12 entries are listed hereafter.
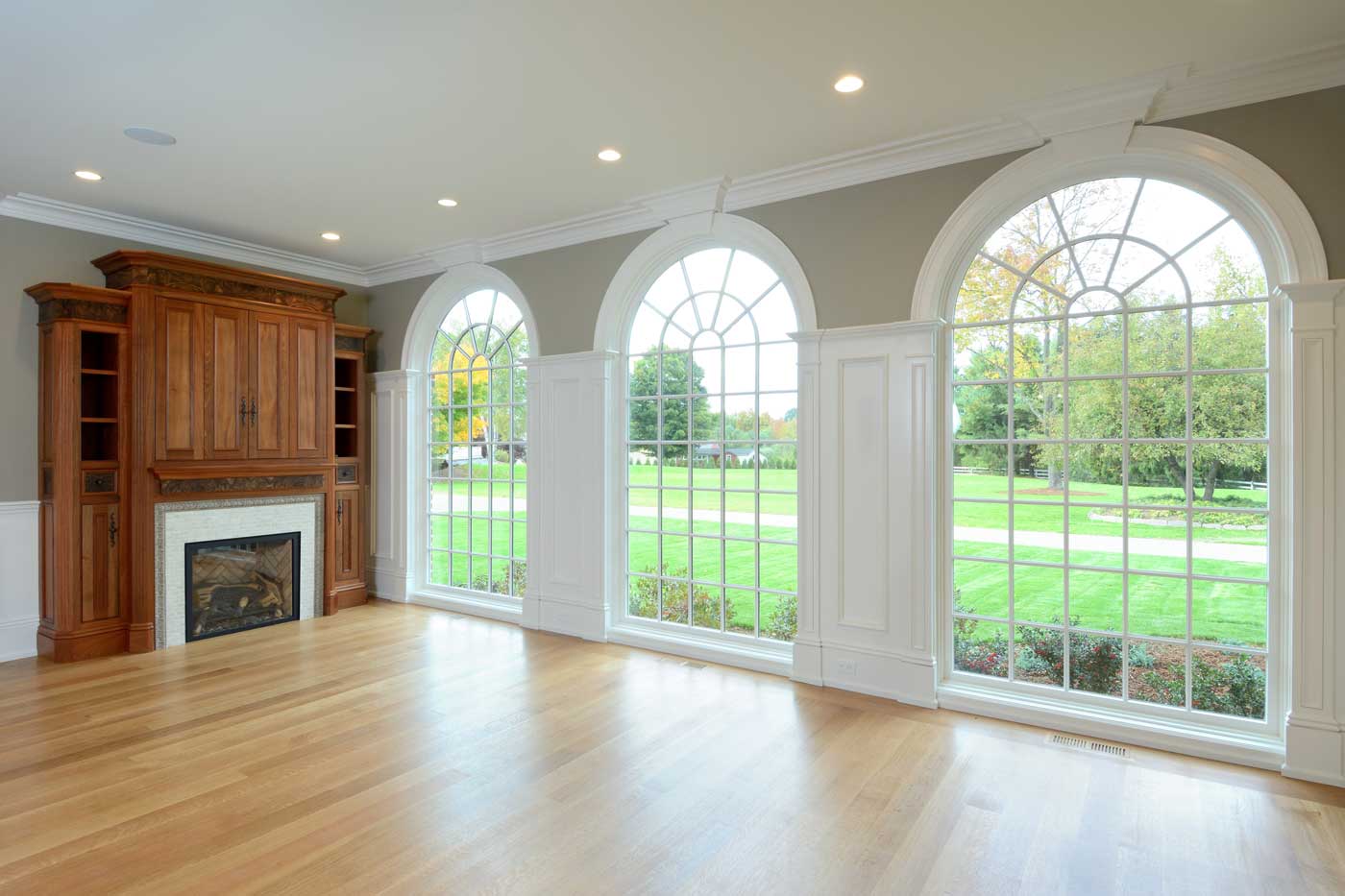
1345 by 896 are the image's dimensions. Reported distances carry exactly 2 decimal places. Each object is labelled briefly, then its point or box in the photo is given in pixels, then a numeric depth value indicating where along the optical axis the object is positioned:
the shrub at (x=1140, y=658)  3.45
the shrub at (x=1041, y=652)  3.66
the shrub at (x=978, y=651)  3.80
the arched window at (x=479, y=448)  5.81
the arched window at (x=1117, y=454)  3.29
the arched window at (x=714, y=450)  4.52
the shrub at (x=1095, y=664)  3.52
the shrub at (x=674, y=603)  4.80
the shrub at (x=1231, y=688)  3.25
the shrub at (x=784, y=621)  4.49
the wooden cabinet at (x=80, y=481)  4.60
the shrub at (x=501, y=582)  5.78
